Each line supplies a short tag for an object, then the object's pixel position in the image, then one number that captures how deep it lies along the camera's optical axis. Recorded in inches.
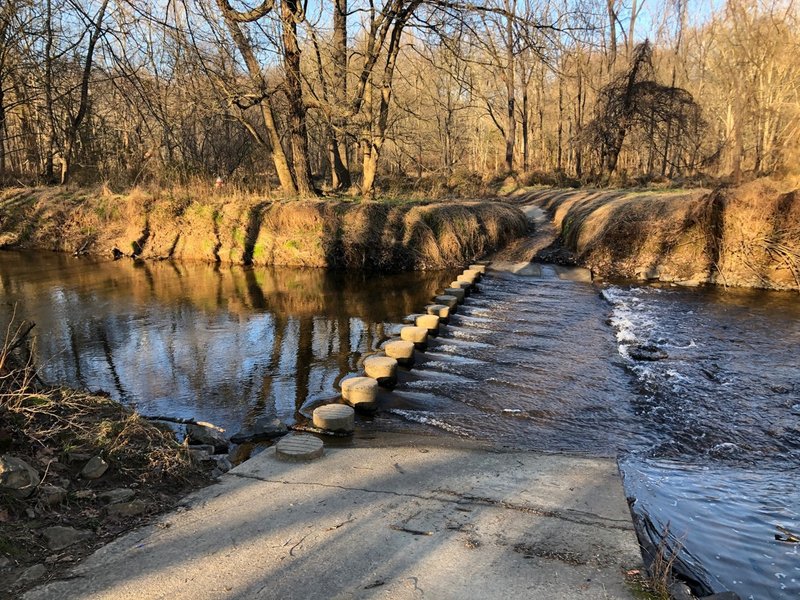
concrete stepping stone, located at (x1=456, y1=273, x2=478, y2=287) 444.0
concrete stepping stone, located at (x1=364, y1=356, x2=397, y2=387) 240.8
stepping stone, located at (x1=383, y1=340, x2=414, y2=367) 269.1
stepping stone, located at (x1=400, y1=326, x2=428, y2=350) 291.9
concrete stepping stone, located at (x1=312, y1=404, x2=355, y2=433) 196.9
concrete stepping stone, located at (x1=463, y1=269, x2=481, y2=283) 467.5
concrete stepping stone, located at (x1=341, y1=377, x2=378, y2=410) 217.6
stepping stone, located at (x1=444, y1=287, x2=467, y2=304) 401.1
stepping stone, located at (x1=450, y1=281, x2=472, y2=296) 423.7
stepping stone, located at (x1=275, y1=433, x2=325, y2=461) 165.3
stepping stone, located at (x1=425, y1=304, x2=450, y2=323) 343.9
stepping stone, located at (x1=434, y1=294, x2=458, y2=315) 376.3
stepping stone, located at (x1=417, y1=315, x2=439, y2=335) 313.6
